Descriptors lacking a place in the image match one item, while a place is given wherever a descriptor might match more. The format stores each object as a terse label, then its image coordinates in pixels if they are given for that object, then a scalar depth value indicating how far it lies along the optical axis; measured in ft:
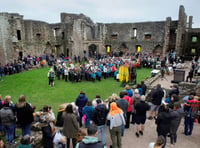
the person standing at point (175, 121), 15.24
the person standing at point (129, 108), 18.03
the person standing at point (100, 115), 14.62
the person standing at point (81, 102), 18.72
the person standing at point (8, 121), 14.47
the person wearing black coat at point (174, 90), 22.67
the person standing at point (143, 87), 24.88
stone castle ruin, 72.18
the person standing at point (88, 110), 16.11
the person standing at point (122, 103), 16.76
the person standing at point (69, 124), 13.32
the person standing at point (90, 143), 8.45
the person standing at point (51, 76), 37.29
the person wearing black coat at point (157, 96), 20.75
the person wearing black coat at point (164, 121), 14.14
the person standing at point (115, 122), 13.82
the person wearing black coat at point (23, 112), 14.40
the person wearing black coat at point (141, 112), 16.55
